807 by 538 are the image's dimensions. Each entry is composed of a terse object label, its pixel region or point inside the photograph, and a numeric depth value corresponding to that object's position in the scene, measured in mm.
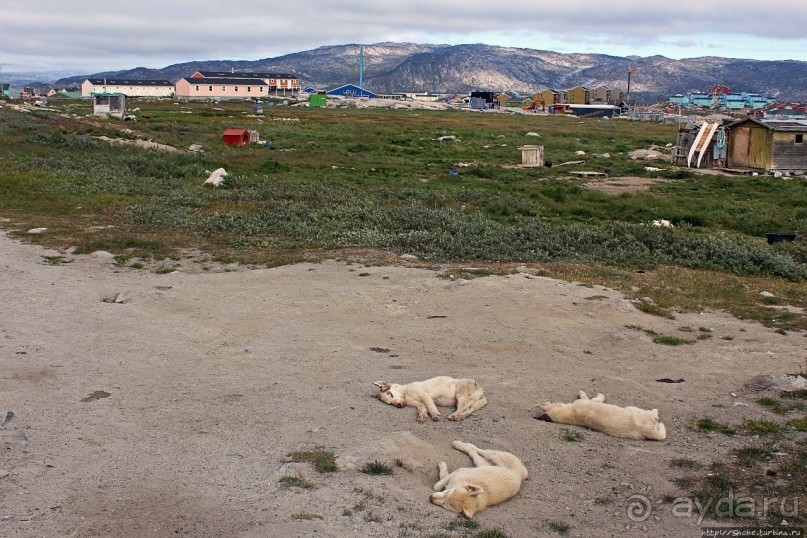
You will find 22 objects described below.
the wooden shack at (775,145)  33312
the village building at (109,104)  57847
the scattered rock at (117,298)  12305
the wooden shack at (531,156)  36000
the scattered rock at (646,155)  40869
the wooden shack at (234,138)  38781
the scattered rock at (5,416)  7418
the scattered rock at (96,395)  8222
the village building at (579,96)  143500
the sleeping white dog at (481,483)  6086
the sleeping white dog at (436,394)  8211
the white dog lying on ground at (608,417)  7629
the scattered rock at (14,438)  6969
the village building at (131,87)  144000
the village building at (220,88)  134000
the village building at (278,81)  151500
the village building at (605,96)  148250
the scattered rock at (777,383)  8898
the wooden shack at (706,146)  35688
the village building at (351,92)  159000
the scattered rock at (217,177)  25348
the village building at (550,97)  144625
